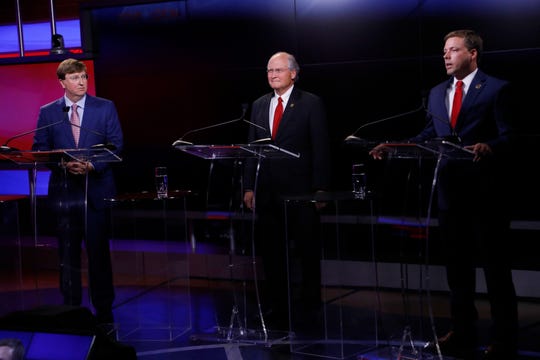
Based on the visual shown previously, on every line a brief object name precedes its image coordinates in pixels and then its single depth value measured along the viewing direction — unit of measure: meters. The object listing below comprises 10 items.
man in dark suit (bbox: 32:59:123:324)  4.61
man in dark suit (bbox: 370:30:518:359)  3.72
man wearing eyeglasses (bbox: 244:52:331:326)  4.82
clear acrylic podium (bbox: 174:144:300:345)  4.16
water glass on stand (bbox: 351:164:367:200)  4.07
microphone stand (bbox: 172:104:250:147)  4.11
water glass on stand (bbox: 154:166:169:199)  4.61
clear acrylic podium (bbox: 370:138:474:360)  3.39
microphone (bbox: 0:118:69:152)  4.14
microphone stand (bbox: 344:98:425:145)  3.58
